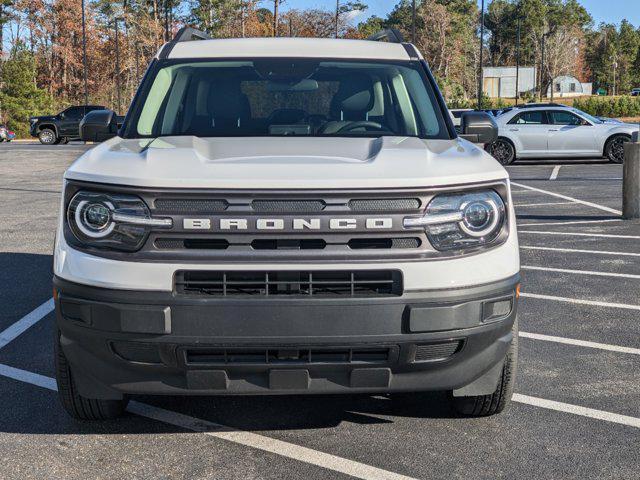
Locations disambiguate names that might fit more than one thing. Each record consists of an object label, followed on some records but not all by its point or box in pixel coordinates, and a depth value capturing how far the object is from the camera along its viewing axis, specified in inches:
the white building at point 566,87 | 4813.0
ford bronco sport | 133.9
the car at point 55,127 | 1593.3
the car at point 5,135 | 1753.2
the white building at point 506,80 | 4360.2
